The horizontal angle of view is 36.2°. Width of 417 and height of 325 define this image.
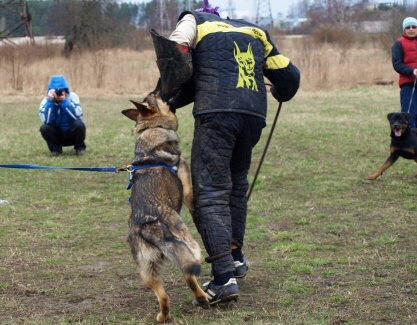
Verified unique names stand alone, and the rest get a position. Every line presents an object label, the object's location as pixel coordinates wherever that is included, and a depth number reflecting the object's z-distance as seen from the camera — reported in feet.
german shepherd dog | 11.31
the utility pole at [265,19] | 156.35
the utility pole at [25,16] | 93.84
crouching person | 31.27
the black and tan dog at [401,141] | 26.73
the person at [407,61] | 29.22
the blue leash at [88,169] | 14.31
